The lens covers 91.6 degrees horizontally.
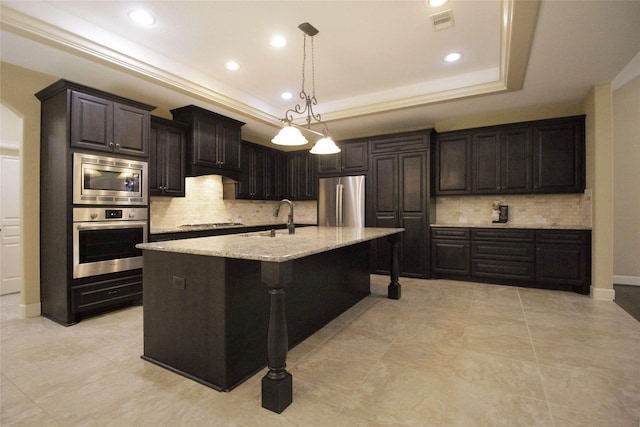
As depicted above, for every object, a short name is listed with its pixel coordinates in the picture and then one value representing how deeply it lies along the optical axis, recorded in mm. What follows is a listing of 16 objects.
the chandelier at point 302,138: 2832
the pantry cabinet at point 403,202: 4957
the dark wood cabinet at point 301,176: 6133
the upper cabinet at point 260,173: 5491
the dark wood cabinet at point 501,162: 4543
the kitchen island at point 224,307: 1753
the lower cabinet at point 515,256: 4062
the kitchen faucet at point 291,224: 3146
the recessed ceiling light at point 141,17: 2691
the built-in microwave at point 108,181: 3061
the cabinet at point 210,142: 4375
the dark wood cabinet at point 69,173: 3000
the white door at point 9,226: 4129
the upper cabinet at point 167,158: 4008
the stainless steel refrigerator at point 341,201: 5410
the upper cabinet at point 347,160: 5434
